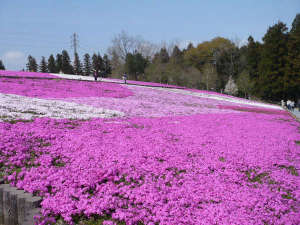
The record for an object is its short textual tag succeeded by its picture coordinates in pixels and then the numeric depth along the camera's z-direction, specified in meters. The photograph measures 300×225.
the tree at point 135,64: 84.56
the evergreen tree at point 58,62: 110.28
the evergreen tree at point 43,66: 111.00
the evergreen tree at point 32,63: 113.95
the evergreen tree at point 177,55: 98.09
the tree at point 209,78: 80.81
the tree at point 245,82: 67.03
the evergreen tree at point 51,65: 111.00
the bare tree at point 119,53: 89.29
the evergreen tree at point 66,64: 103.60
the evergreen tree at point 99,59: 109.90
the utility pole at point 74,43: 66.81
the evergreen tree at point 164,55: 103.14
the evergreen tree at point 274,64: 52.95
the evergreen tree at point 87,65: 114.31
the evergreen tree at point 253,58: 67.50
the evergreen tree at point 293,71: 50.38
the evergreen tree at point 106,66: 112.56
